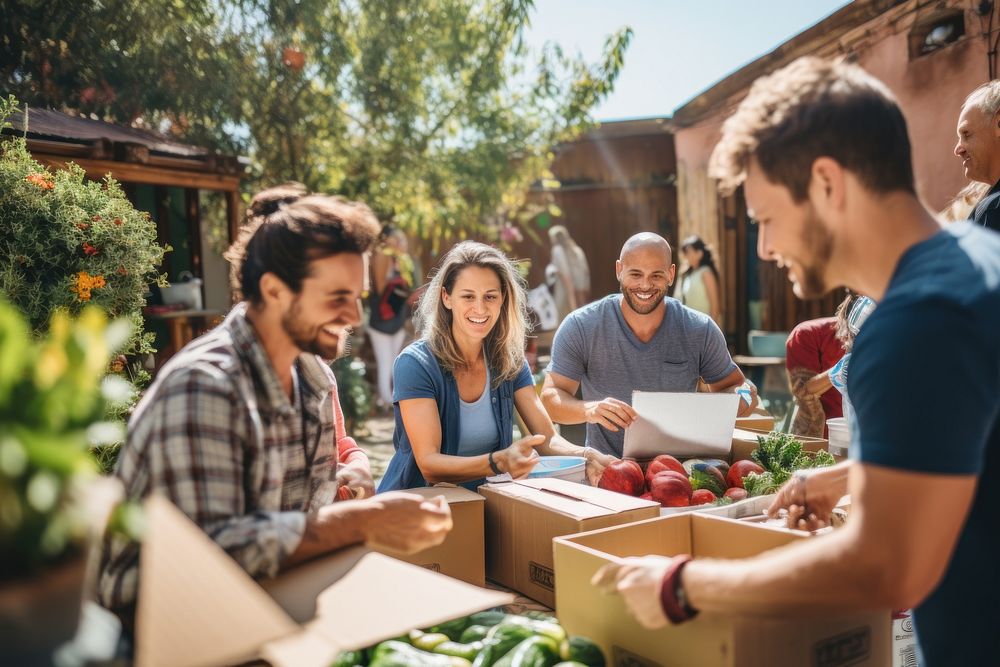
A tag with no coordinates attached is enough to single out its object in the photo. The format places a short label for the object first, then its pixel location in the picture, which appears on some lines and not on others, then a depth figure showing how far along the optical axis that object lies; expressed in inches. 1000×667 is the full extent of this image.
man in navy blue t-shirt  41.5
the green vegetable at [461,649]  62.9
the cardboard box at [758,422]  135.8
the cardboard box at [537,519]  79.0
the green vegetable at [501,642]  60.2
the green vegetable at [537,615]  70.0
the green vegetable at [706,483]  100.8
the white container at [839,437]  113.0
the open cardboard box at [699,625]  52.8
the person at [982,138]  120.2
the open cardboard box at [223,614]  36.7
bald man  143.9
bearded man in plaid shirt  52.9
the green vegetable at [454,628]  68.6
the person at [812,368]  159.3
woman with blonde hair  112.4
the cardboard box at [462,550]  85.2
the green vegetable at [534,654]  57.1
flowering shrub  161.0
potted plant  30.0
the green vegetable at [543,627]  61.0
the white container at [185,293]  282.5
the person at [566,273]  371.9
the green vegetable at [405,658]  58.5
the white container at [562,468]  99.9
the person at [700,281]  263.1
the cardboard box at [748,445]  116.0
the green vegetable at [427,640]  64.4
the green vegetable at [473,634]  66.0
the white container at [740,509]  83.8
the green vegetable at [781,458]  98.4
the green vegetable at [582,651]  60.3
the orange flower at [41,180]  164.6
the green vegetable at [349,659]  61.7
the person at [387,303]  353.1
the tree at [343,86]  316.2
